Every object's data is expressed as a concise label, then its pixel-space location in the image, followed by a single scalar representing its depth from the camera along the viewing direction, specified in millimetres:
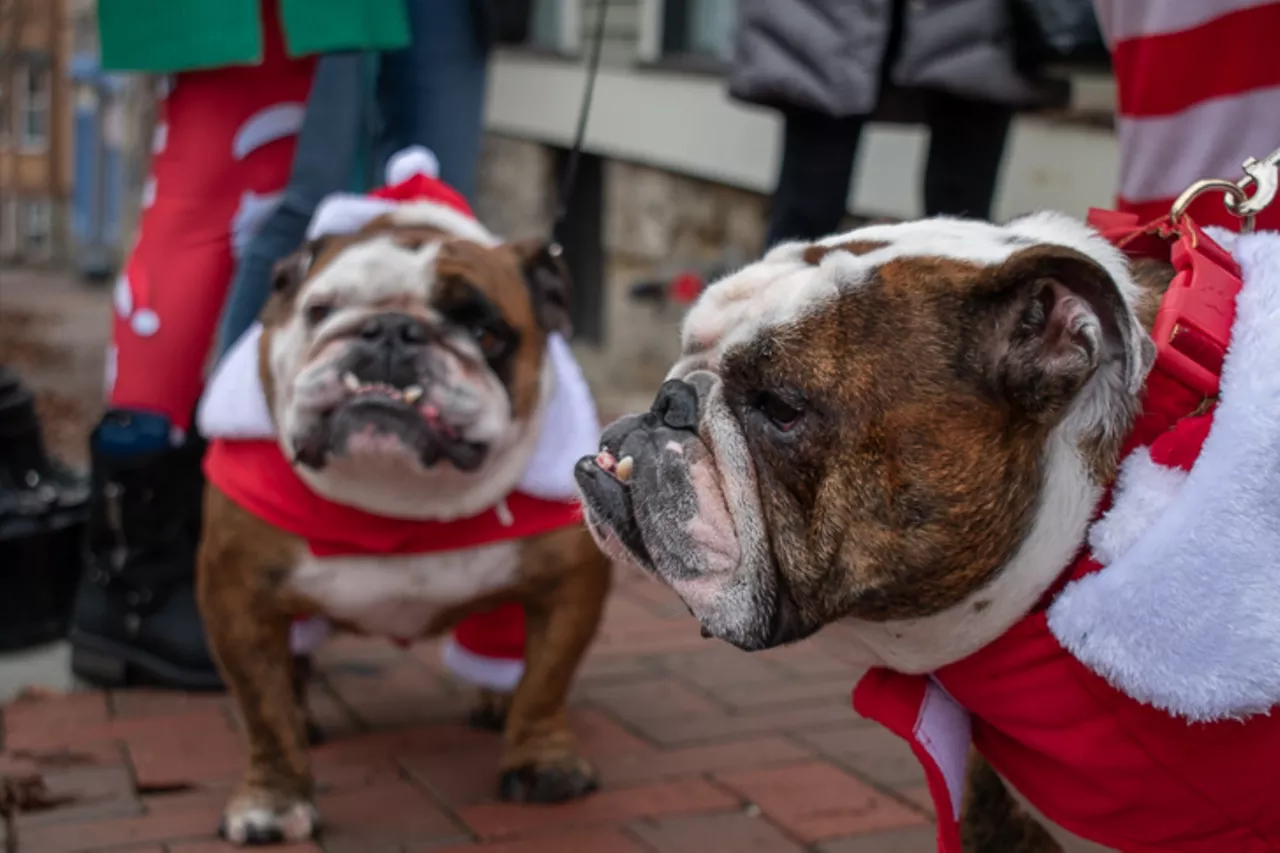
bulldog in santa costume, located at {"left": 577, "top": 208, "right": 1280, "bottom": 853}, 1595
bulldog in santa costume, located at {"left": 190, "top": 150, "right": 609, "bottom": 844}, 2645
